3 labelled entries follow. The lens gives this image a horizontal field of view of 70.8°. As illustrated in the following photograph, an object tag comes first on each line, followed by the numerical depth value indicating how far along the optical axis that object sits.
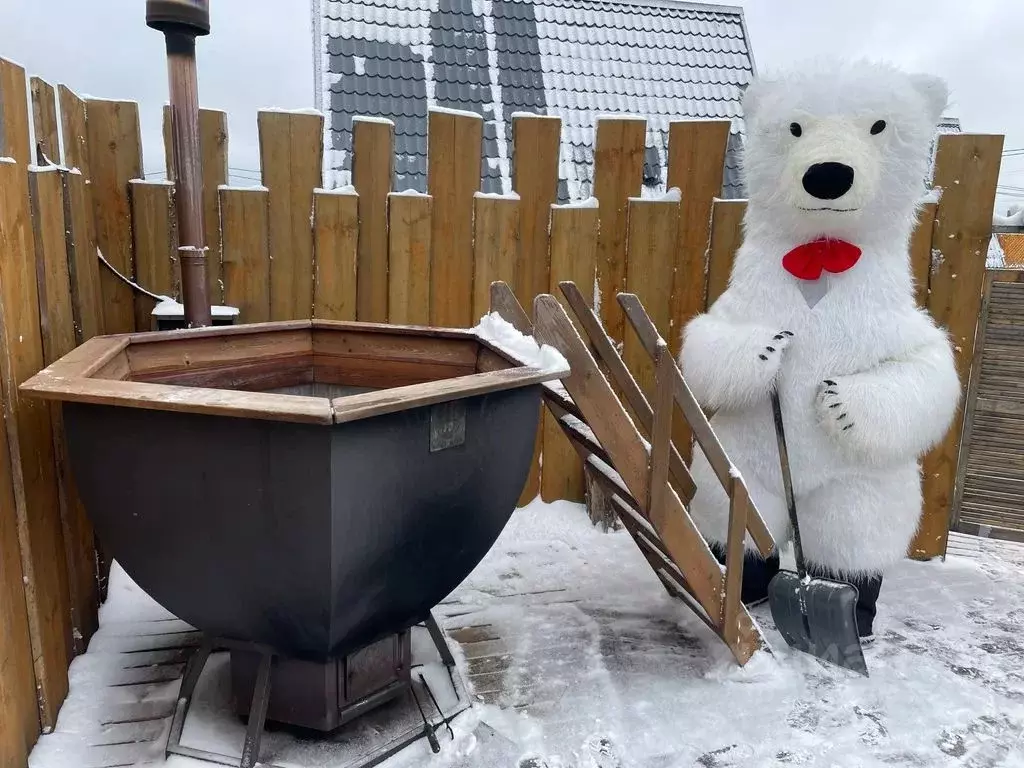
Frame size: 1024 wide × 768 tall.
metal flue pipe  1.97
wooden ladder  1.88
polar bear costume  2.11
